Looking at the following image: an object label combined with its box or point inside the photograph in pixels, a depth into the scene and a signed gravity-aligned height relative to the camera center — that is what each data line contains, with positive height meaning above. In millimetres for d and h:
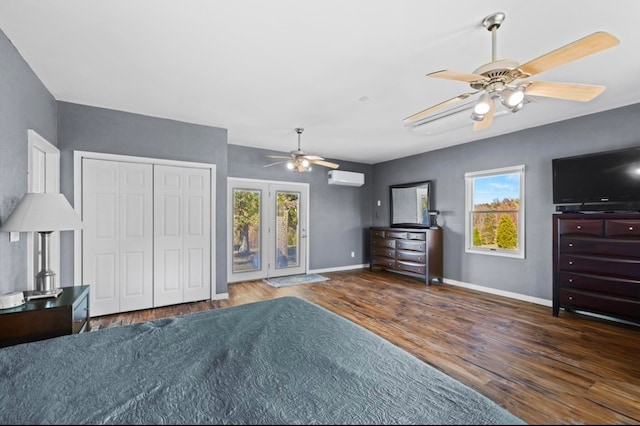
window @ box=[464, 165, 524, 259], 4246 +14
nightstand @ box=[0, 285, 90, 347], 1804 -676
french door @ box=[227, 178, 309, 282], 5254 -289
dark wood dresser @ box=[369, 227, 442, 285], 5109 -714
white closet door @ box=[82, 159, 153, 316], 3359 -249
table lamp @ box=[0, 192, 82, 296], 2016 -41
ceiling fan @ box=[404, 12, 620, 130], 1604 +849
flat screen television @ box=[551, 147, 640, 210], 3111 +377
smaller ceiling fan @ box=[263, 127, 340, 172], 4270 +782
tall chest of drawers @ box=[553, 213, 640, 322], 2938 -545
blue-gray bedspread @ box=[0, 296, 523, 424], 801 -572
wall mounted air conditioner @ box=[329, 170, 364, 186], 6039 +742
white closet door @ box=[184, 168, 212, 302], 3891 -283
